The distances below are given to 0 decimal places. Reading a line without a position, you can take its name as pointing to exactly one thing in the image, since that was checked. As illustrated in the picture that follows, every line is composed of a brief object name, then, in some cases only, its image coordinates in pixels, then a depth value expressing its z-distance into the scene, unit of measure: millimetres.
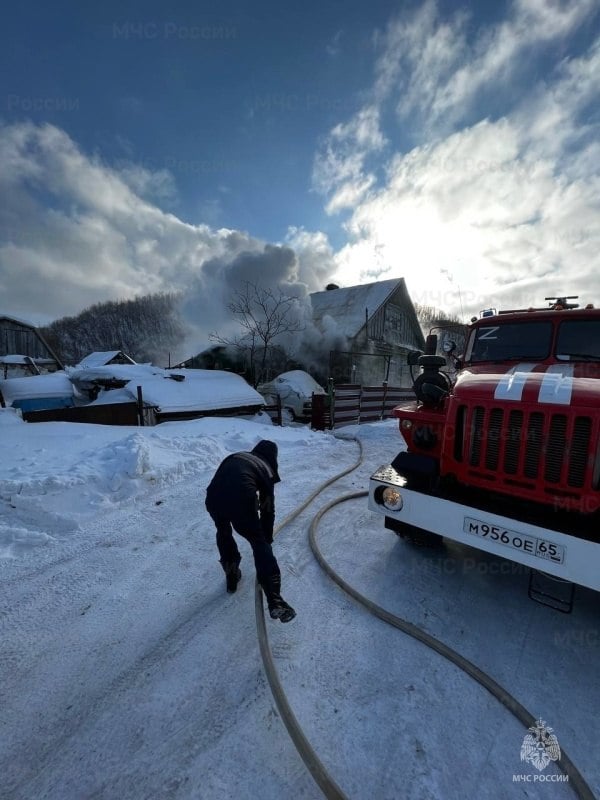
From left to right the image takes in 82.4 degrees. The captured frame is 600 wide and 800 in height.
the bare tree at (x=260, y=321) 18219
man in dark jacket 2484
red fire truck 2281
